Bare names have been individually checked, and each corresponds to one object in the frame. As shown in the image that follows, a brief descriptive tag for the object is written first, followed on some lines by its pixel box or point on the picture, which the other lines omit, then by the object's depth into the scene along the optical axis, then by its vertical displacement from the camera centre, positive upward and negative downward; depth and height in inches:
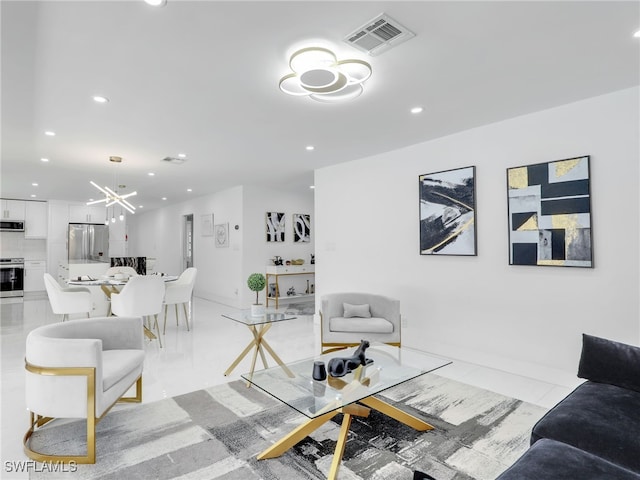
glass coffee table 79.4 -33.8
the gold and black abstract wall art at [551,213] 125.2 +12.3
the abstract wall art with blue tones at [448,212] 156.8 +16.1
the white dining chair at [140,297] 178.2 -24.8
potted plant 145.3 -15.1
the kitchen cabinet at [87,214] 390.9 +39.3
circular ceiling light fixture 93.4 +47.5
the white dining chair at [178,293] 211.0 -26.7
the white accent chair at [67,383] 83.8 -31.9
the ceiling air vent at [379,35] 82.1 +51.2
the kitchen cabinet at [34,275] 374.0 -27.2
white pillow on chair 164.1 -29.1
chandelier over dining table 223.4 +32.3
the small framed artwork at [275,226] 310.0 +19.1
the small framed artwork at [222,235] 315.2 +12.2
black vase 90.6 -31.6
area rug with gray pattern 80.5 -49.9
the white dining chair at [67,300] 193.6 -27.7
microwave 357.1 +23.6
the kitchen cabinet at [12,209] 359.6 +40.5
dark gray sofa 53.0 -33.6
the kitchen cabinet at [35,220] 372.8 +30.6
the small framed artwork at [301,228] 329.4 +18.8
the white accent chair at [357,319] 150.8 -31.8
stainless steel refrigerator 383.9 +7.3
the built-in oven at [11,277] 350.6 -28.0
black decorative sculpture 90.7 -30.1
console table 300.2 -20.7
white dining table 192.3 -18.7
